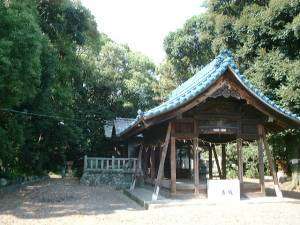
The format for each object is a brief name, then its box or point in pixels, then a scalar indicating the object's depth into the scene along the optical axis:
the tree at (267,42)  12.46
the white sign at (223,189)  9.37
